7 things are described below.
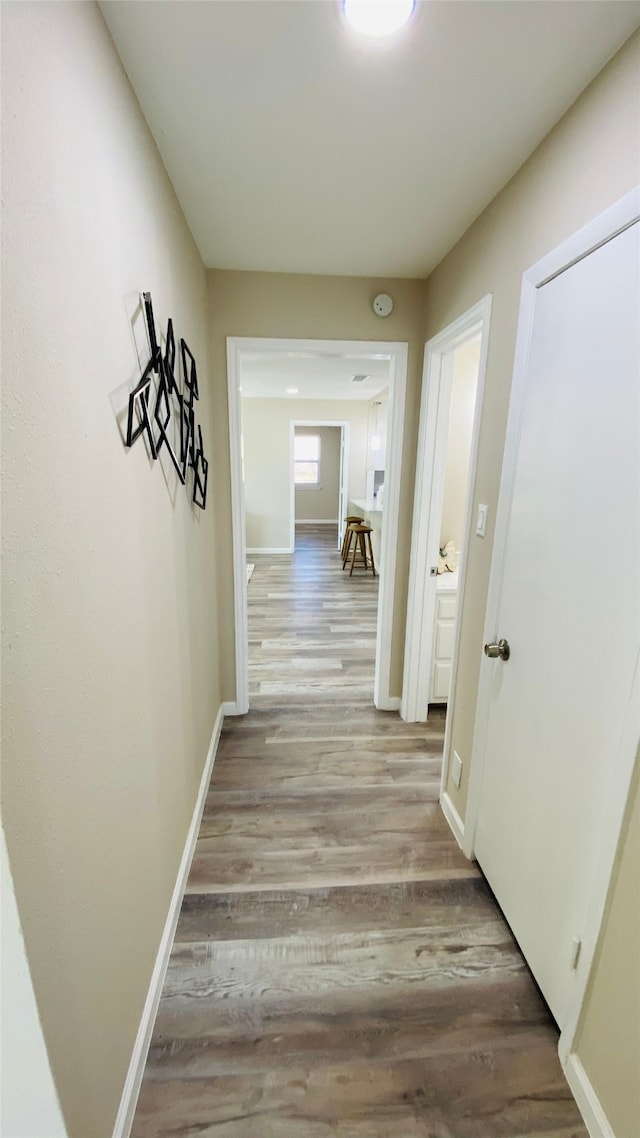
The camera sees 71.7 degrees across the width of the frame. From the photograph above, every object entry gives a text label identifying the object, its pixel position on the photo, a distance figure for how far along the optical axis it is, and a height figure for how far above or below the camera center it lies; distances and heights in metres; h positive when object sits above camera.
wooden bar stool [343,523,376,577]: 6.02 -1.04
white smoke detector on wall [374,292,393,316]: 2.17 +0.78
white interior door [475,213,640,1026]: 0.96 -0.32
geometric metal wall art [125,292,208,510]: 1.11 +0.15
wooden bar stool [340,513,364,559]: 6.36 -0.79
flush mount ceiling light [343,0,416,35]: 0.83 +0.85
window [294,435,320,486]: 10.06 +0.12
